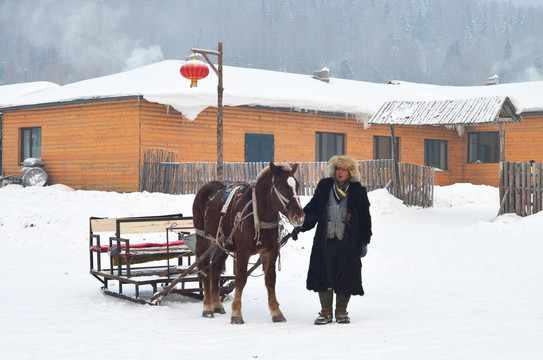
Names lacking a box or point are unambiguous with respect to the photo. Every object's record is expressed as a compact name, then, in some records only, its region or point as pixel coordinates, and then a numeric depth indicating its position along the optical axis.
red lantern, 20.20
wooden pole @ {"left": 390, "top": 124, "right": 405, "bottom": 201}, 21.75
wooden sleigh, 9.99
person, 8.53
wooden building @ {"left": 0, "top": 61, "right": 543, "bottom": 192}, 25.42
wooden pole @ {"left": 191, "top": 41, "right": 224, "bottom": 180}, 19.54
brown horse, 8.47
